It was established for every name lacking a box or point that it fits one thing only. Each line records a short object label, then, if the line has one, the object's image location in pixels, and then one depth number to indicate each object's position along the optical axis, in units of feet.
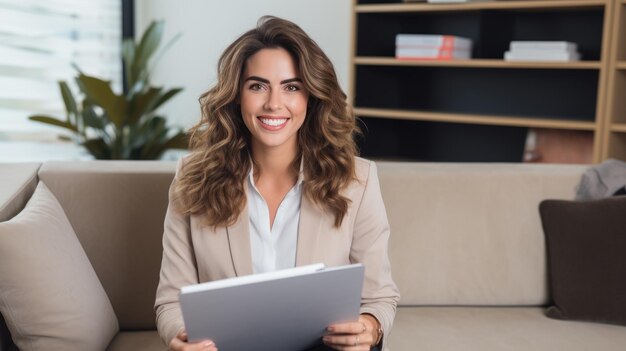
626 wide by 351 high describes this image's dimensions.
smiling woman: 5.18
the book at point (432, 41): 11.56
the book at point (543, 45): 10.49
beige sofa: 6.30
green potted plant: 11.71
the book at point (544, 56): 10.52
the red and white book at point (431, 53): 11.63
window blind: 12.52
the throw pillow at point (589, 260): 6.52
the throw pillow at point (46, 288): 4.94
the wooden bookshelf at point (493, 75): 10.23
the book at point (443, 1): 11.25
